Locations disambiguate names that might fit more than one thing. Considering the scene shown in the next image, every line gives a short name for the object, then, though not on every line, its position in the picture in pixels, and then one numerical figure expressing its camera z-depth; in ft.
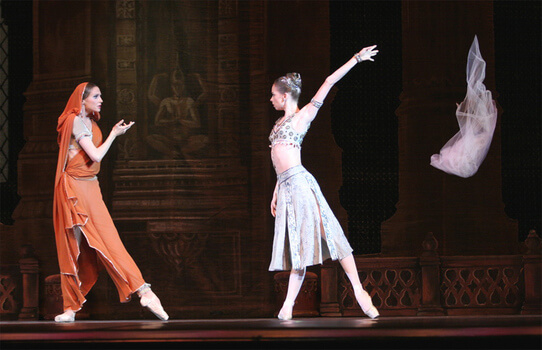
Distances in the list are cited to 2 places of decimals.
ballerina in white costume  37.96
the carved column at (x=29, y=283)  48.65
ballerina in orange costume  38.68
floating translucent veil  45.96
